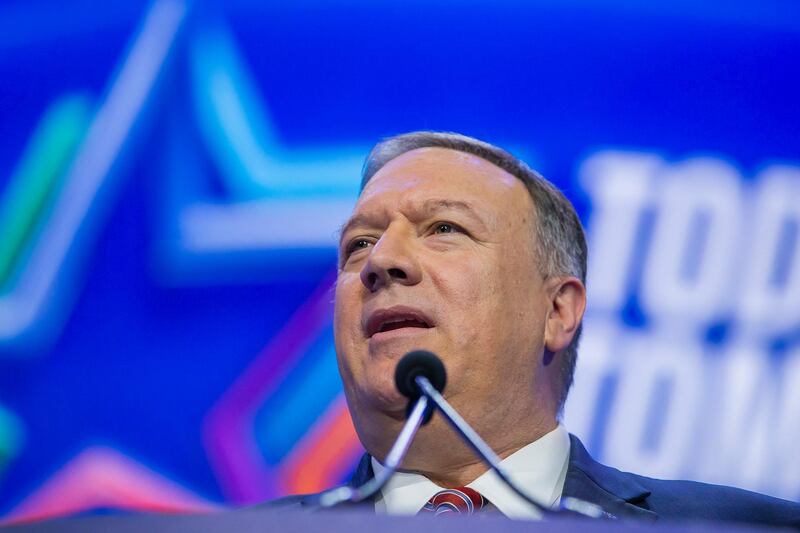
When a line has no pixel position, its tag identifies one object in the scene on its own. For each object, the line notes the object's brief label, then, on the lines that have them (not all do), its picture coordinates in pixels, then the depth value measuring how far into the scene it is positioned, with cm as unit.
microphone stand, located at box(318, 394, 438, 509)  270
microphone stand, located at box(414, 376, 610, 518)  273
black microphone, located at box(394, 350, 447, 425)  284
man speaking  299
